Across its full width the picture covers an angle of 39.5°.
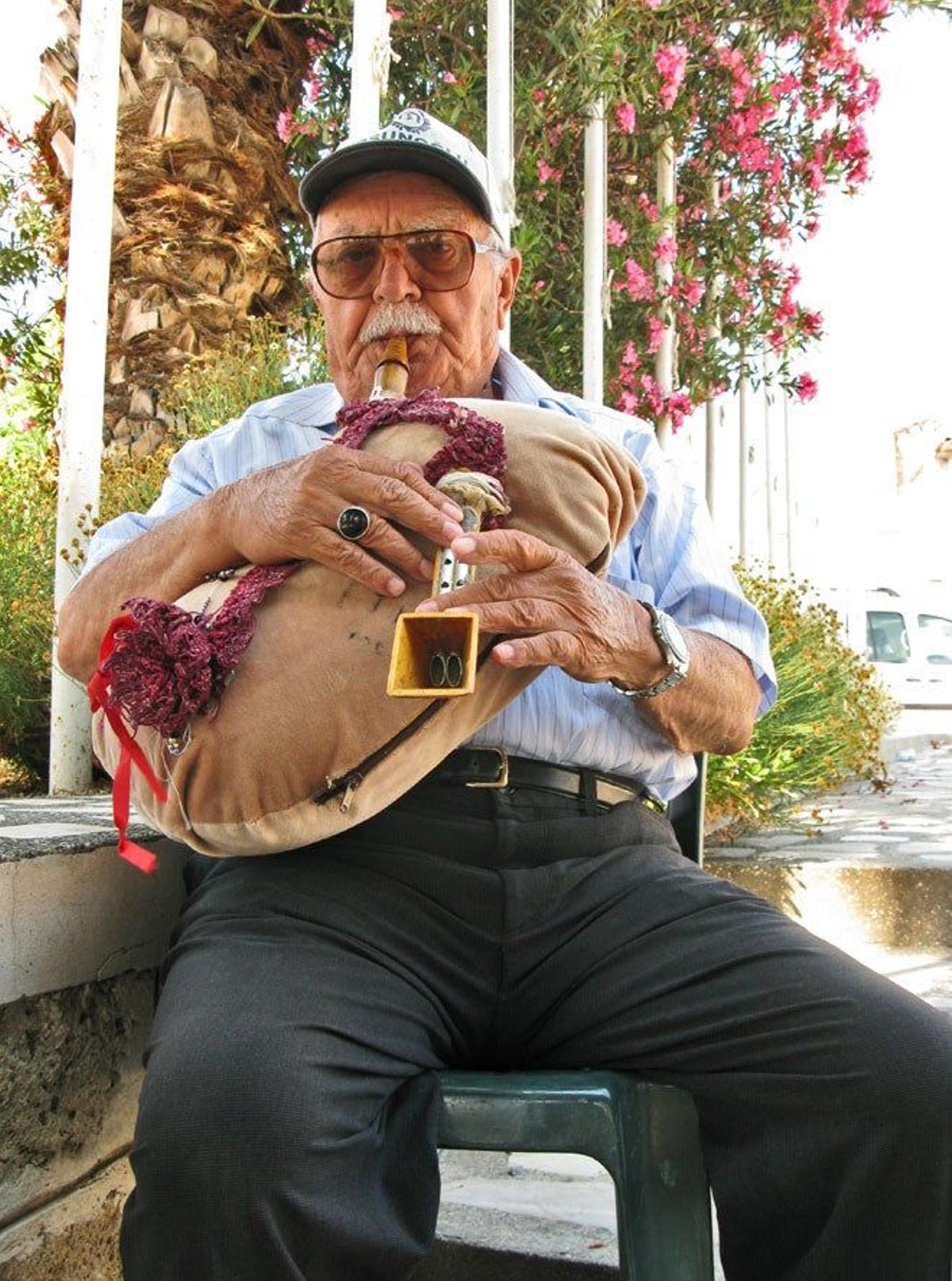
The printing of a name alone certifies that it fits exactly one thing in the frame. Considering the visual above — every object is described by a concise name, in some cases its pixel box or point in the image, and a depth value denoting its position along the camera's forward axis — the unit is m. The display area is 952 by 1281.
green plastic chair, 1.43
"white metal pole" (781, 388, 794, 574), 14.45
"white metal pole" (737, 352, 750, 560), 10.46
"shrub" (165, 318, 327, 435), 4.37
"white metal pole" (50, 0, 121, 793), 3.19
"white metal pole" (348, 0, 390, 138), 3.69
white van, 17.48
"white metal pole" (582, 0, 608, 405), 5.75
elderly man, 1.28
